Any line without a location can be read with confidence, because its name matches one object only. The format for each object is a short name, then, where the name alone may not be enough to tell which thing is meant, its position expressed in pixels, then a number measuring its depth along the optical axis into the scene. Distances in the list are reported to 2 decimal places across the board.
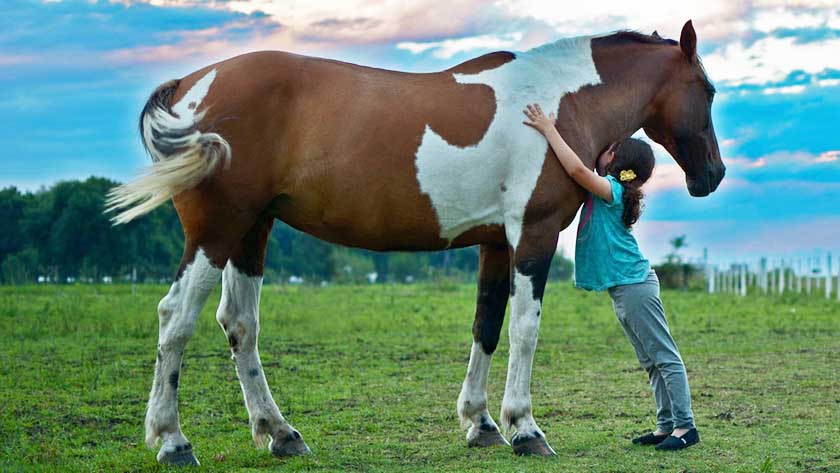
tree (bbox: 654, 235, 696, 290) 35.88
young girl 5.84
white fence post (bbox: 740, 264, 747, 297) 30.03
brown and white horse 5.36
